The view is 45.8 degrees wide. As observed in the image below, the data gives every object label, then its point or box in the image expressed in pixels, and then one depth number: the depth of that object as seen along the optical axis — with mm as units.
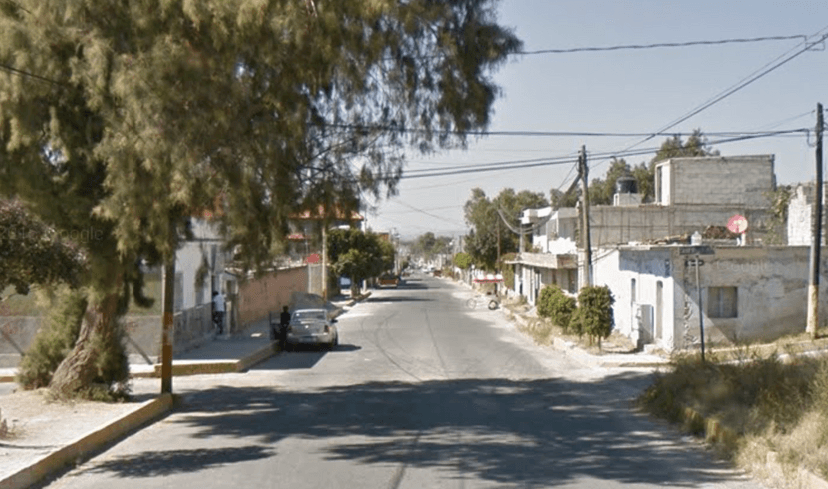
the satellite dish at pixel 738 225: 33812
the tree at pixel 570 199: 80350
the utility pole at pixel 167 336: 18438
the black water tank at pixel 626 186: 58625
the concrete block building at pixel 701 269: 28391
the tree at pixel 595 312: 29172
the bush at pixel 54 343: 17969
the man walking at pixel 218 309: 34191
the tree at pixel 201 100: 12281
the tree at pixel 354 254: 73188
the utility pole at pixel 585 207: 33969
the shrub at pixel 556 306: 35250
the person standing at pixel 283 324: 33031
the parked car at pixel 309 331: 32281
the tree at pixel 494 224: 87375
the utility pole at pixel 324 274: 63156
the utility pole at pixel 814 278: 27344
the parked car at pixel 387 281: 115688
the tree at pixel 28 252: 11977
